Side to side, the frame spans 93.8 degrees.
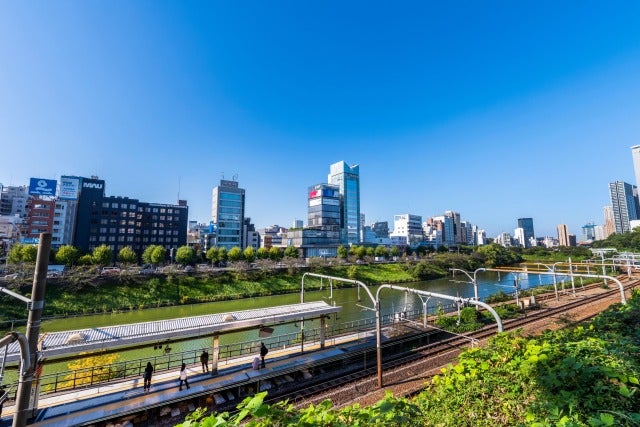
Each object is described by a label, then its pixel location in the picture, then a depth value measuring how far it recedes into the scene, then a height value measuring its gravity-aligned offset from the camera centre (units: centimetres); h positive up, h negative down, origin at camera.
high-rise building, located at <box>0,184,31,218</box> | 8819 +1405
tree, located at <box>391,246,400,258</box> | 8612 -166
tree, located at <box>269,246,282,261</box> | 6288 -150
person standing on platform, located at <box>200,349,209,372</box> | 1534 -583
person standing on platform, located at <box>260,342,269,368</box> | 1610 -569
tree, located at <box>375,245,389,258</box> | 8319 -149
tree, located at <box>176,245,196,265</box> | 5585 -166
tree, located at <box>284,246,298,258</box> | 6800 -119
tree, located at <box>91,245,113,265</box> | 4588 -133
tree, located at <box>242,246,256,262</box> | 5844 -157
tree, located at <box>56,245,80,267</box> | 4675 -123
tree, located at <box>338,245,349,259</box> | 7631 -160
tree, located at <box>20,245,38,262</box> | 4194 -79
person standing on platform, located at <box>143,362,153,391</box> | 1337 -571
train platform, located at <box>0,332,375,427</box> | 1145 -638
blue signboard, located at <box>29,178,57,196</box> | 6419 +1310
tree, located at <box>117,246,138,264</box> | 5162 -153
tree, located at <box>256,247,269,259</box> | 6306 -149
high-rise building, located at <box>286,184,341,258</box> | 9169 +668
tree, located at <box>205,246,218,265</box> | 5903 -157
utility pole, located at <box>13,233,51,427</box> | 577 -152
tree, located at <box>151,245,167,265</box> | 5494 -144
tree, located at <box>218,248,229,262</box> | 5878 -148
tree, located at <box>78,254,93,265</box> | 4532 -192
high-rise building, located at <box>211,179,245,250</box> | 8656 +1003
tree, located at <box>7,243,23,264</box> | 4261 -121
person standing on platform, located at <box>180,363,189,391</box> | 1362 -591
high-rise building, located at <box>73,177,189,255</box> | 7075 +645
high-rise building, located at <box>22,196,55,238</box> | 6281 +658
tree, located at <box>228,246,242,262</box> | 5802 -155
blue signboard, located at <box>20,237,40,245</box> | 5812 +145
